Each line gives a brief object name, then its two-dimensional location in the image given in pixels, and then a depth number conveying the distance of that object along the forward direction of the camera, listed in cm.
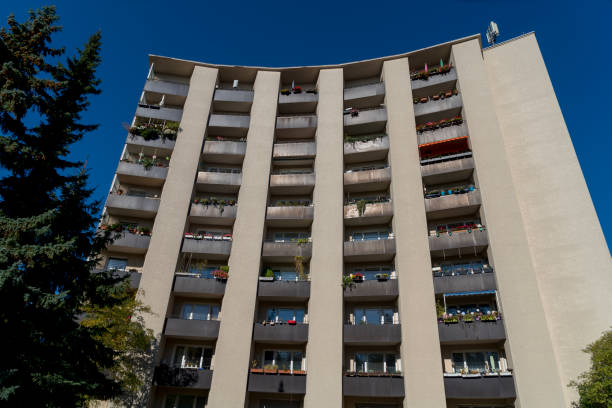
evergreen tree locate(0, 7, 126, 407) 1280
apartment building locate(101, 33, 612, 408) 2295
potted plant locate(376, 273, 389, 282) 2602
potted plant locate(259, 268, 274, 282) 2717
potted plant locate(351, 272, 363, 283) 2622
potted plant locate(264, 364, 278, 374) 2400
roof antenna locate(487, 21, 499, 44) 3688
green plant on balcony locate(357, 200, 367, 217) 2911
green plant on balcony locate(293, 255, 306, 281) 2805
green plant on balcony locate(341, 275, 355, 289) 2608
